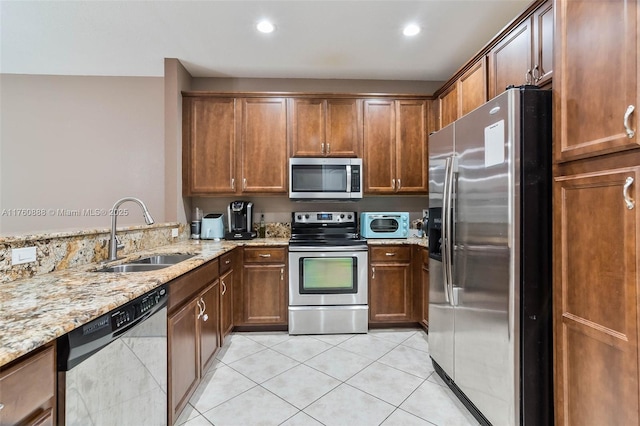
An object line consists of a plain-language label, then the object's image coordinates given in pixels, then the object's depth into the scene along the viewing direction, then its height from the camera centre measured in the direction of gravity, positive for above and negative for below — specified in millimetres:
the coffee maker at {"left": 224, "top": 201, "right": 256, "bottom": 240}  3141 -57
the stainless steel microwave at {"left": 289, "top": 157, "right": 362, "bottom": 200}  3082 +391
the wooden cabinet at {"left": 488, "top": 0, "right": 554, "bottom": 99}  1692 +1071
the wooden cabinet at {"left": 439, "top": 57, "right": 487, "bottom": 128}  2340 +1106
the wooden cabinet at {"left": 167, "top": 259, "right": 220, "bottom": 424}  1485 -722
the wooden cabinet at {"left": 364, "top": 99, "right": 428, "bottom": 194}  3197 +768
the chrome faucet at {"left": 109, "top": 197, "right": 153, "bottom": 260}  1815 -171
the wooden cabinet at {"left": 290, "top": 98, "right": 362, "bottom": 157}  3148 +966
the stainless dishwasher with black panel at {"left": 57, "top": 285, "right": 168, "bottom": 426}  847 -556
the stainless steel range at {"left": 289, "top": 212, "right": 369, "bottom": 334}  2820 -736
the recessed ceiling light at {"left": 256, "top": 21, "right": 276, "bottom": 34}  2357 +1590
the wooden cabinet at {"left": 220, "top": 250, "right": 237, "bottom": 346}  2393 -690
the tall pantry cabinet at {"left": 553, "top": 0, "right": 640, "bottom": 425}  965 +6
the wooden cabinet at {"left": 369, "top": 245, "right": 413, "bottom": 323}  2912 -725
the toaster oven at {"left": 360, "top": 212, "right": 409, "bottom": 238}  3119 -113
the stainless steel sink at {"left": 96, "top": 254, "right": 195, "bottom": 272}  1736 -332
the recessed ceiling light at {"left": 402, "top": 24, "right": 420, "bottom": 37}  2412 +1599
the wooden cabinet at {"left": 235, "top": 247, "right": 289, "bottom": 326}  2859 -740
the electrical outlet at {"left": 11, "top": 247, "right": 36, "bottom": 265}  1331 -199
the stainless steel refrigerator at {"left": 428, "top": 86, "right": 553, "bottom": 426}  1352 -235
